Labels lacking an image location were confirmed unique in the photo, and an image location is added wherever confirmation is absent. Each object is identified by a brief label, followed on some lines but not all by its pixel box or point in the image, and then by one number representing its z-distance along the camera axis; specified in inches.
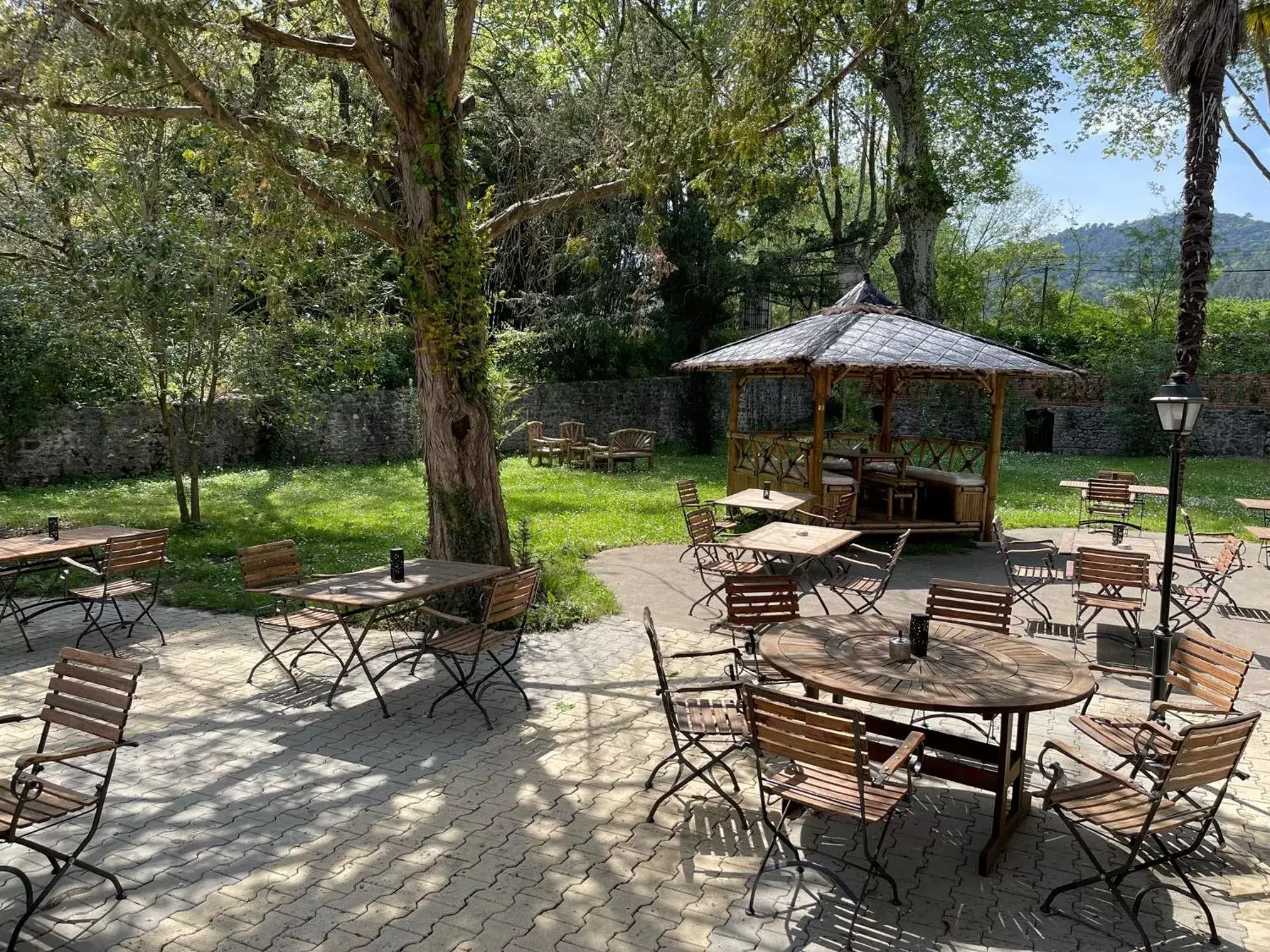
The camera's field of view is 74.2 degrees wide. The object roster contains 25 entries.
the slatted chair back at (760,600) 241.3
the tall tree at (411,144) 269.9
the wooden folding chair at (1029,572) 335.6
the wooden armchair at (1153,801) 139.2
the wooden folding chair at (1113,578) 293.4
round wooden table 156.7
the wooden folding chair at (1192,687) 176.1
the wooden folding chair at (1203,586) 314.2
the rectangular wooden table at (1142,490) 467.2
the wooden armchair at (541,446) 830.5
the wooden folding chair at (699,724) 174.4
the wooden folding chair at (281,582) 257.6
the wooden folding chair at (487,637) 232.1
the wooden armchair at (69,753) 136.5
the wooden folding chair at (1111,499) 496.4
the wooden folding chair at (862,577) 312.2
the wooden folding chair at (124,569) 289.9
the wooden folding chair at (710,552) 367.6
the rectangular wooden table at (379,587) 231.8
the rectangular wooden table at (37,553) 290.8
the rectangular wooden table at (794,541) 319.0
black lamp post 209.6
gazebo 459.8
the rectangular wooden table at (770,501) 406.3
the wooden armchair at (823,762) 141.5
